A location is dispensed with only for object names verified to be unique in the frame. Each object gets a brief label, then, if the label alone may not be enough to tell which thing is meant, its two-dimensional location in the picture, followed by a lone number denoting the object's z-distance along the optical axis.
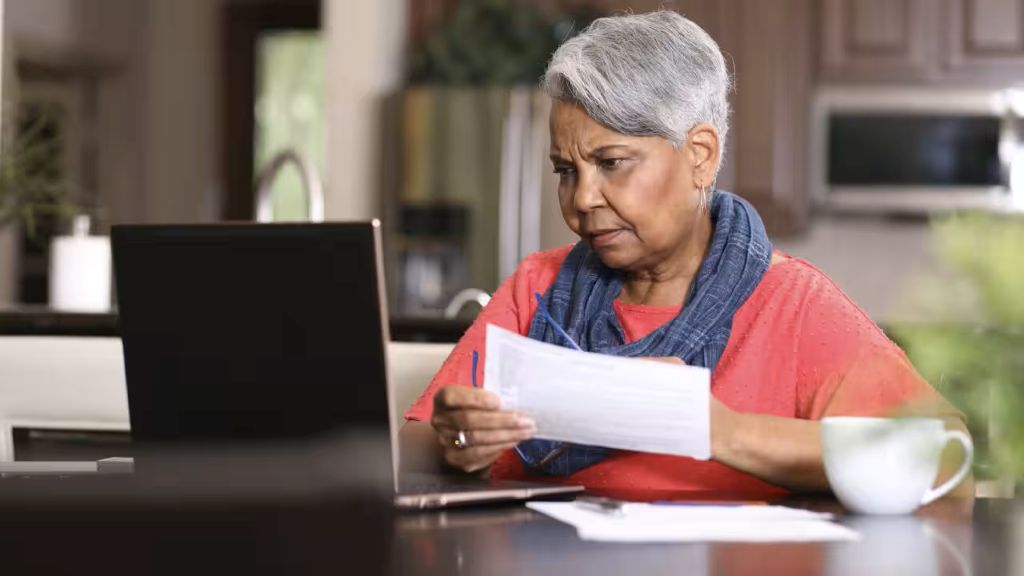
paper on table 1.86
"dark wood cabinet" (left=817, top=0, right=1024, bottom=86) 8.21
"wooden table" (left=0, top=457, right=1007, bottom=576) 1.66
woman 2.84
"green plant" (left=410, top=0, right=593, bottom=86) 8.46
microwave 8.01
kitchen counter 4.00
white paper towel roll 4.91
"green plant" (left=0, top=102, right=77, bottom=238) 4.69
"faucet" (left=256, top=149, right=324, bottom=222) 4.71
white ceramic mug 2.10
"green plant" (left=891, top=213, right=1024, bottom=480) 0.99
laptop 2.02
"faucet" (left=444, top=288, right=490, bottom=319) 4.99
